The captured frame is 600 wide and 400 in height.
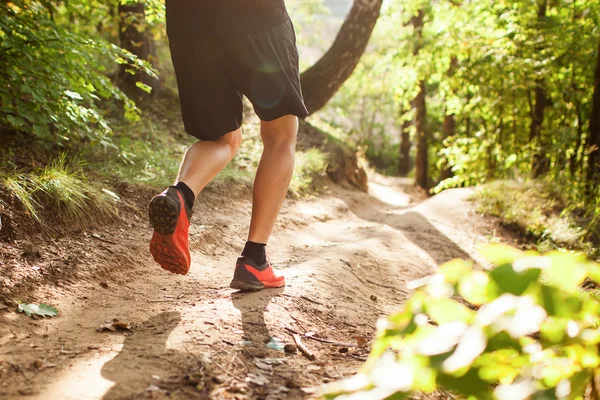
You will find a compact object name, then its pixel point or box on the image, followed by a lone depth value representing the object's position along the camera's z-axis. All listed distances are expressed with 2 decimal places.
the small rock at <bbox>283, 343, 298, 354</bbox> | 1.75
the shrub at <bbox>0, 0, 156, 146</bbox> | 3.15
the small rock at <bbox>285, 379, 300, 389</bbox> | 1.49
